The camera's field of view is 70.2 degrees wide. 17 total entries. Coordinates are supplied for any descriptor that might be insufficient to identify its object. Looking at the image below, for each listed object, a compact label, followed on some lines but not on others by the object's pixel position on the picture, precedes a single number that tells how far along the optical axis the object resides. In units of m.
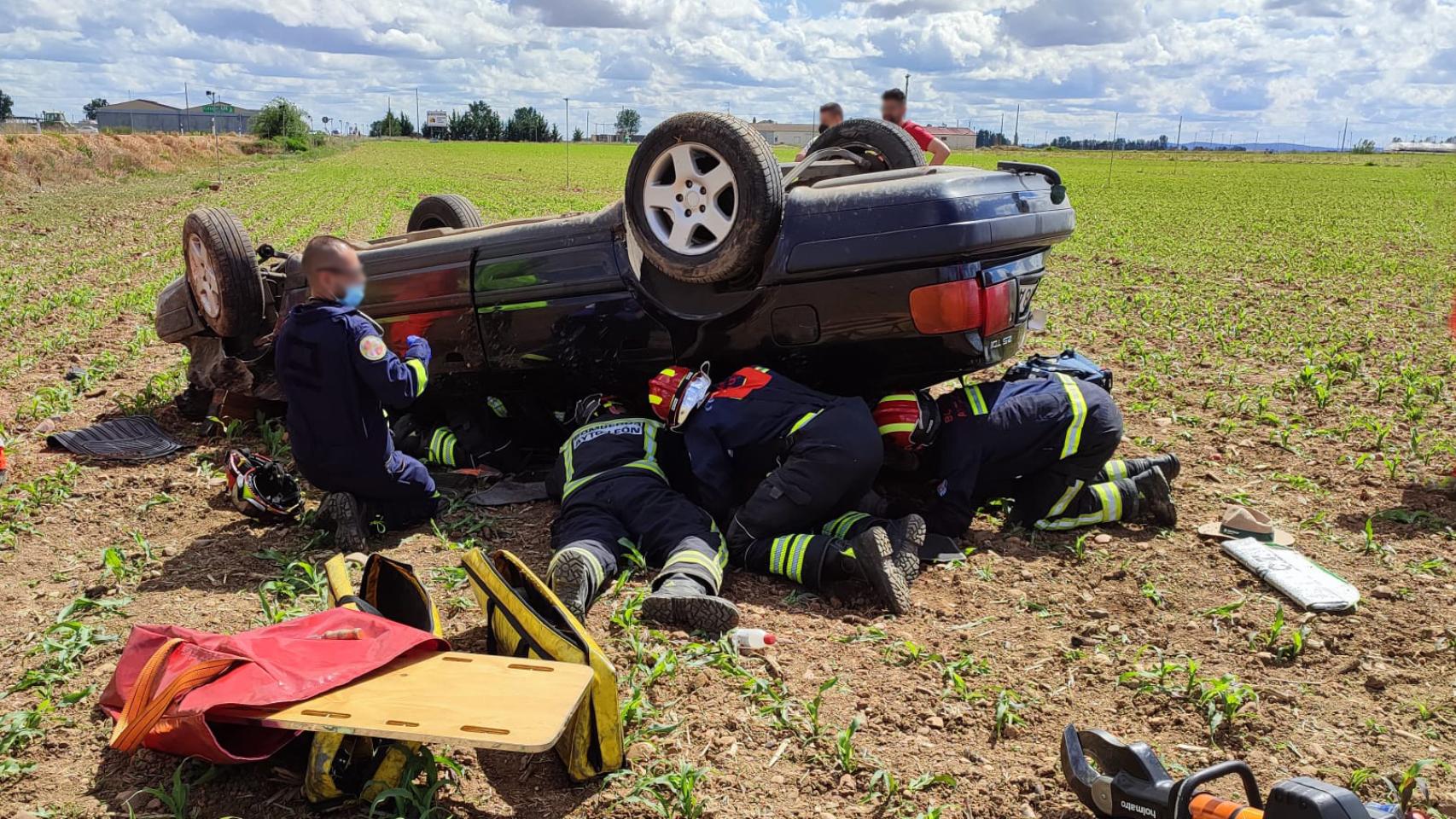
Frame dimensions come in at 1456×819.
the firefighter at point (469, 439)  5.40
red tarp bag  2.58
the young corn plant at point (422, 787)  2.58
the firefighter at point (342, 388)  4.23
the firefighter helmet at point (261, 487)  4.45
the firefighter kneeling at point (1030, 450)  4.43
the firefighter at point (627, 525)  3.55
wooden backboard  2.42
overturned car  4.21
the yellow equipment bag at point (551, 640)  2.71
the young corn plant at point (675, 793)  2.64
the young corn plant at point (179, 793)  2.56
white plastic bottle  3.47
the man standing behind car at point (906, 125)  8.33
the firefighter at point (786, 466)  3.91
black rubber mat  5.52
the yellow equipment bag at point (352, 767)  2.56
